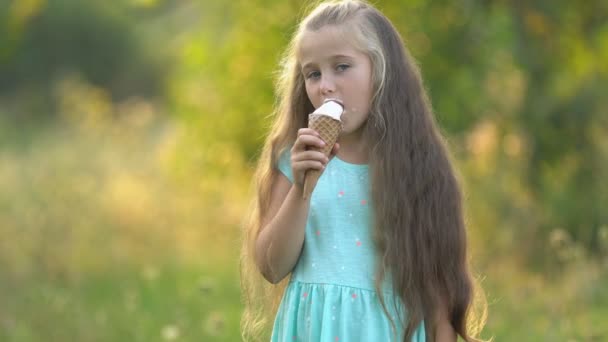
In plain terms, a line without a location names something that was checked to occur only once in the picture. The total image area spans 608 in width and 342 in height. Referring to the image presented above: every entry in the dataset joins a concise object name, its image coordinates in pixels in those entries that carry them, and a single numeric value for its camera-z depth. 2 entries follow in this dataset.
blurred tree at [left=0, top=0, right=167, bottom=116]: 54.28
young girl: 5.25
